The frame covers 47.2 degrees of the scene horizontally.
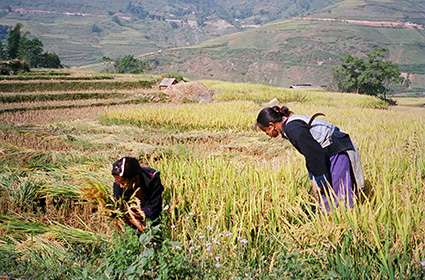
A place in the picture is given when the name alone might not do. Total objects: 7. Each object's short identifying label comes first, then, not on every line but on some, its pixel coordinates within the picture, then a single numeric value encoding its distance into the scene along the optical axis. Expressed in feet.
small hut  99.96
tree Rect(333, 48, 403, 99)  161.27
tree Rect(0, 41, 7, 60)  196.05
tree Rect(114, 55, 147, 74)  219.82
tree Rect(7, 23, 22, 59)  168.55
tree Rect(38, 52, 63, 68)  182.70
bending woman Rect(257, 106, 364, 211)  12.76
